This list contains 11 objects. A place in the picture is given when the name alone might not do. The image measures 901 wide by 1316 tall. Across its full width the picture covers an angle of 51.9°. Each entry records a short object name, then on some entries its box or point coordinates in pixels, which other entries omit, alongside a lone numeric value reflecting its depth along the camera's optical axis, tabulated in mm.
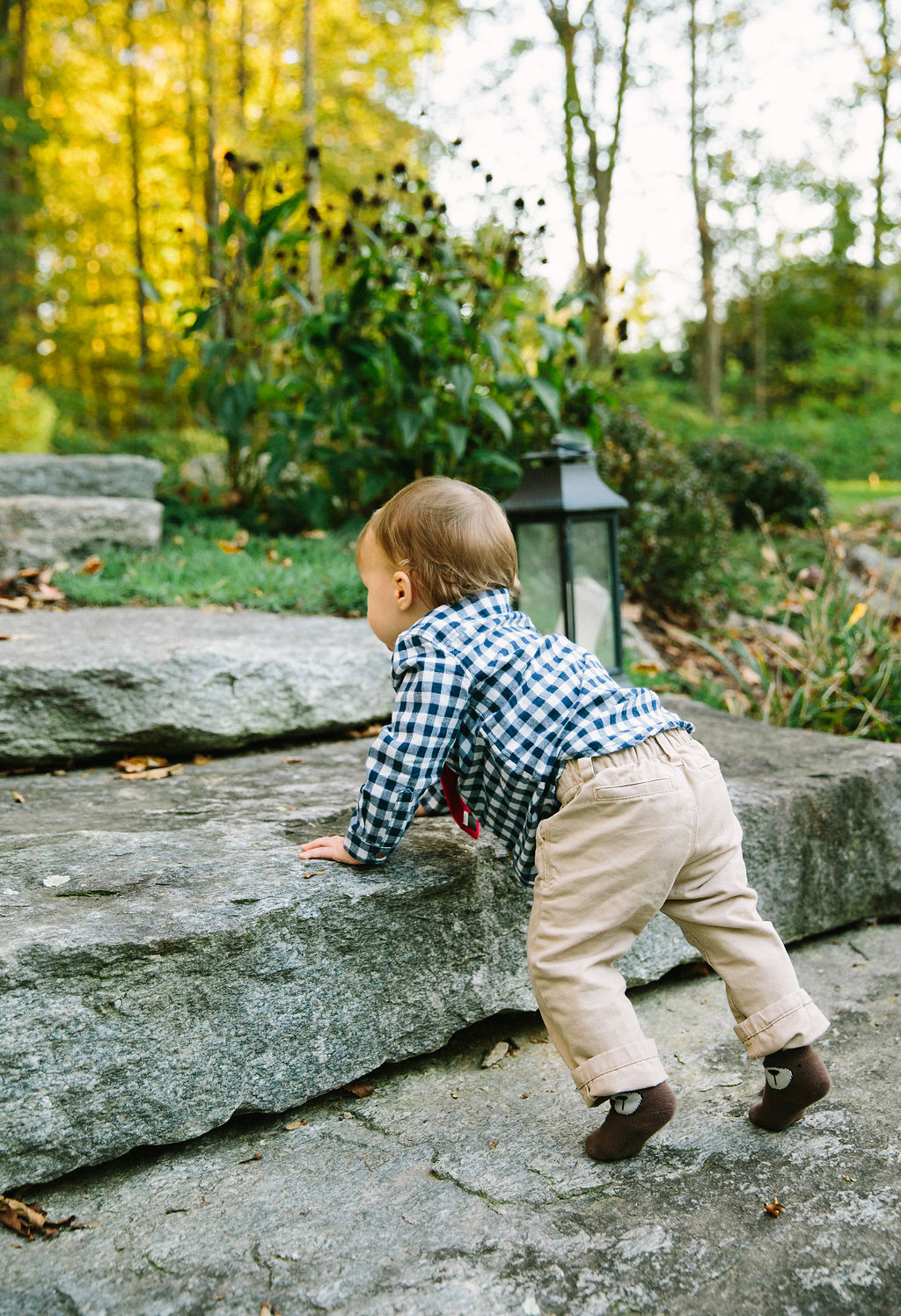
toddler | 1538
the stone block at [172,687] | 2490
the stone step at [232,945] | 1504
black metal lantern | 2643
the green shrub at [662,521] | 4730
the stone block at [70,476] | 4576
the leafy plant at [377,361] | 3949
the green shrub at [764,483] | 6566
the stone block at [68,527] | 3898
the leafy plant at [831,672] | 3312
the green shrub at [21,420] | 7254
